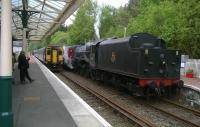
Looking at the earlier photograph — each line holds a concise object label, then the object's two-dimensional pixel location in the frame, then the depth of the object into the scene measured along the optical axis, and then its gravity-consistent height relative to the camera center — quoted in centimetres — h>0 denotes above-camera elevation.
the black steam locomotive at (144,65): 734 -42
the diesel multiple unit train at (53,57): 1788 -20
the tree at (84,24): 2764 +492
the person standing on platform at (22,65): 857 -50
